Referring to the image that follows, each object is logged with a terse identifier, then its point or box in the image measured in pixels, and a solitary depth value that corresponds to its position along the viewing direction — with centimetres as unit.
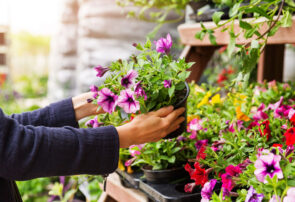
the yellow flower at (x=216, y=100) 112
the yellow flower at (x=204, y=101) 111
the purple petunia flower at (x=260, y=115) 92
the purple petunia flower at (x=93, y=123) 88
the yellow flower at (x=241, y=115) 99
